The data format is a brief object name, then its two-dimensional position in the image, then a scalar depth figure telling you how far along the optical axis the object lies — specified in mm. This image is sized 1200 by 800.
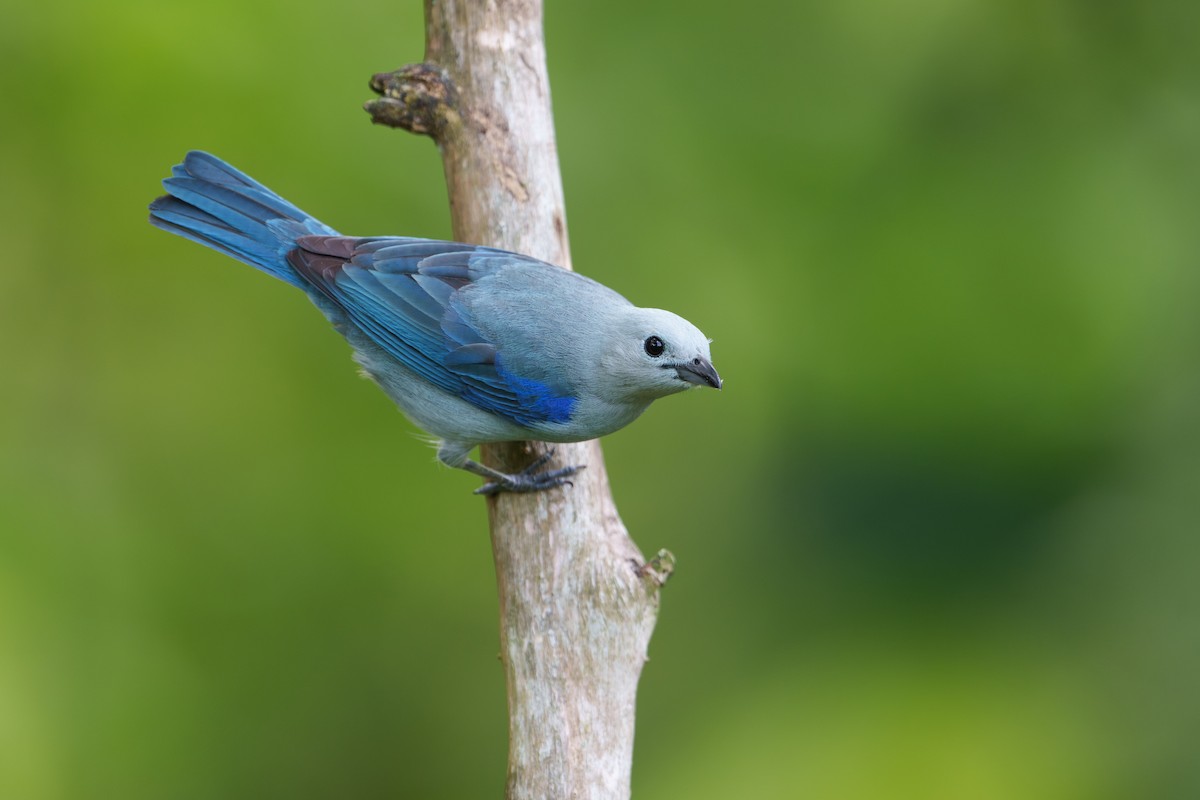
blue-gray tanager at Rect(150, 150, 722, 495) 6187
